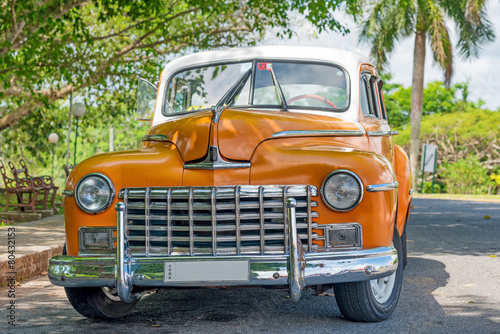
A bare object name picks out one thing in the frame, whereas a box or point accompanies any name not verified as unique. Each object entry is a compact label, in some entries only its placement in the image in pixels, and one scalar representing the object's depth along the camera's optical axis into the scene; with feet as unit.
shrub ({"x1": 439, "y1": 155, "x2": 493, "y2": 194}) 91.20
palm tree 82.48
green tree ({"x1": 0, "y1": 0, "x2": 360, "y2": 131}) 38.75
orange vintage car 13.07
